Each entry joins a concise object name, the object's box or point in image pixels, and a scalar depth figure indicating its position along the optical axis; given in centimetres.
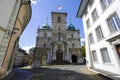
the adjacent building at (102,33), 492
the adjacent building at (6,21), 319
